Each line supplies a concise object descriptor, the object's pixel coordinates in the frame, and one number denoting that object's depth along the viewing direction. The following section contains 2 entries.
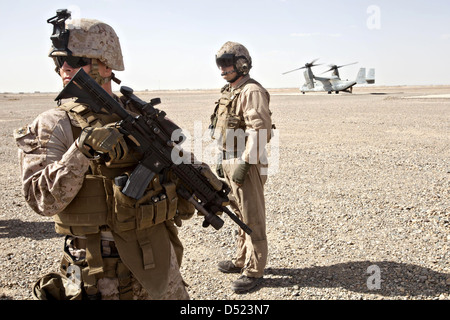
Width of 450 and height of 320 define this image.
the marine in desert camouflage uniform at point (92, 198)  1.83
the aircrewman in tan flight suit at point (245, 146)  3.41
